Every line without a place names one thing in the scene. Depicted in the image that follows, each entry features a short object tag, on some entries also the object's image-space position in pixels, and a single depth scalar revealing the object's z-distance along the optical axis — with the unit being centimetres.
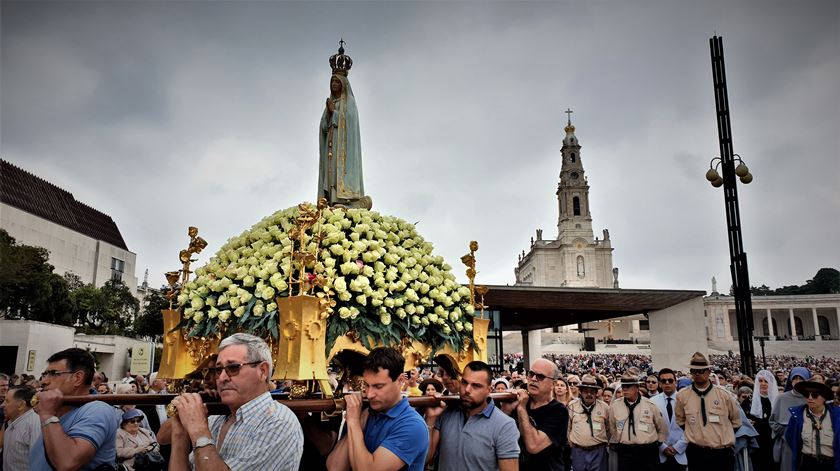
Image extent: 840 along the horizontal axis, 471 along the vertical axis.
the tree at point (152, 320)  3988
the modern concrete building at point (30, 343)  2944
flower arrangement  386
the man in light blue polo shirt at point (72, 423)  330
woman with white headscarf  1046
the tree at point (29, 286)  3152
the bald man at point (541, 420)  466
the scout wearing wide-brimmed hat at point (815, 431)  780
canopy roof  2066
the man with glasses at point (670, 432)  846
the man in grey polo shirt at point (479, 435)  406
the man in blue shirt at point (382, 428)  312
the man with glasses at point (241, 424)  258
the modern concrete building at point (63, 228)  4728
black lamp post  1375
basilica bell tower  9462
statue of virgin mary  583
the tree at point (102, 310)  4269
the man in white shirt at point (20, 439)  455
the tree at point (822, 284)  10019
